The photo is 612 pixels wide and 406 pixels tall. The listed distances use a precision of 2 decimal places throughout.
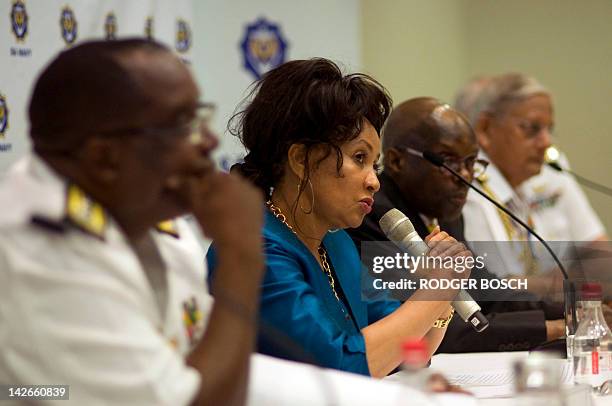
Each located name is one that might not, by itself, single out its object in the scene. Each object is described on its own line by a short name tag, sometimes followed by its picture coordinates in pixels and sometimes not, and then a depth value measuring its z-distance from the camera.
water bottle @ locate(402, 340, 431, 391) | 2.52
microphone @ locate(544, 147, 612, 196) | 8.45
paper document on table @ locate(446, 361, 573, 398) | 4.07
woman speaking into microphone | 4.27
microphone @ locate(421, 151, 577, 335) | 4.67
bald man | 5.76
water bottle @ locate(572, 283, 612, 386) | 4.27
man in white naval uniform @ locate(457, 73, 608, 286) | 8.58
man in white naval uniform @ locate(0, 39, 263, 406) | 2.24
